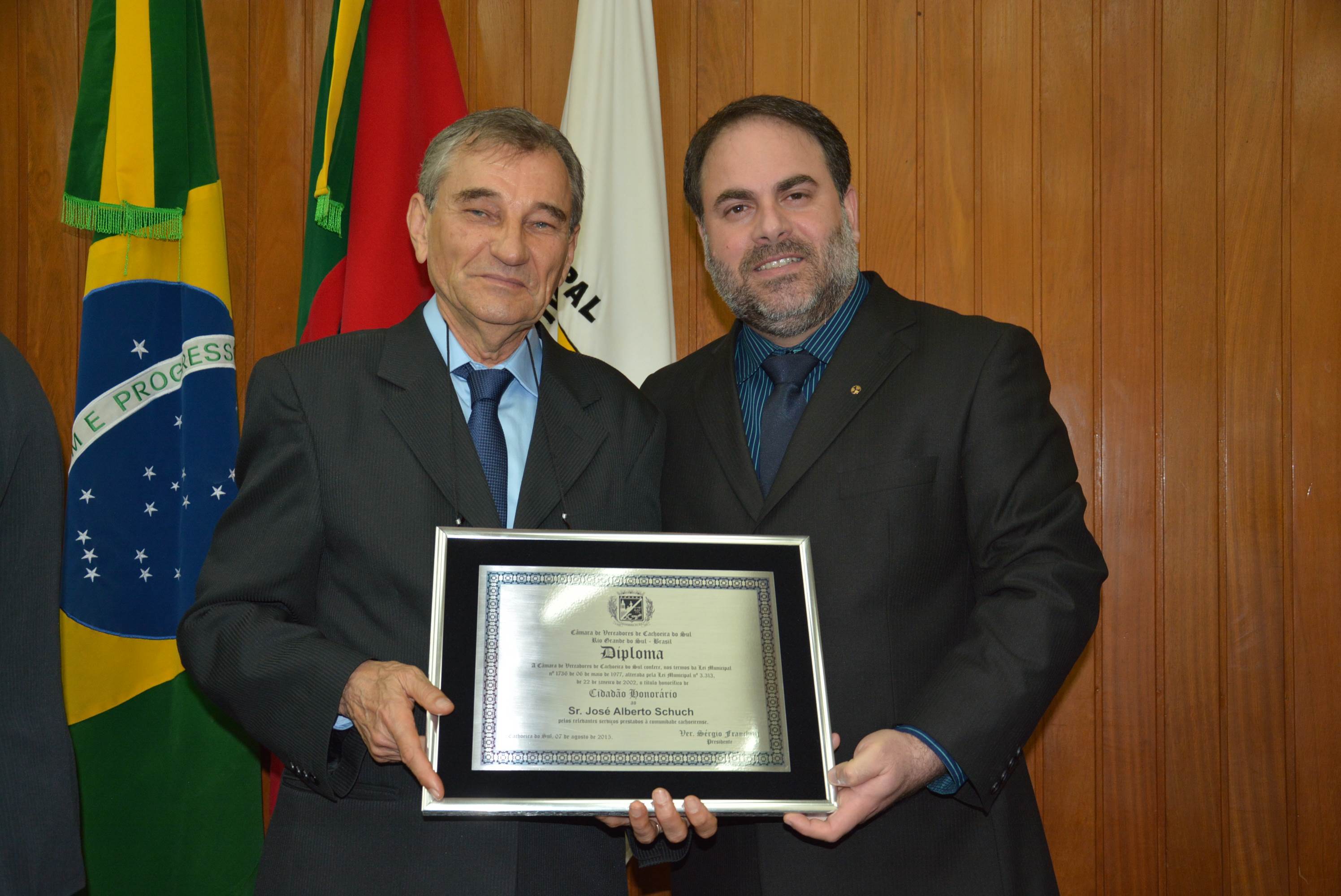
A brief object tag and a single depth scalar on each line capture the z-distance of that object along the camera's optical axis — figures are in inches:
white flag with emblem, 125.8
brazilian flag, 115.5
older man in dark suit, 65.9
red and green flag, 119.6
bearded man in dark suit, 68.1
